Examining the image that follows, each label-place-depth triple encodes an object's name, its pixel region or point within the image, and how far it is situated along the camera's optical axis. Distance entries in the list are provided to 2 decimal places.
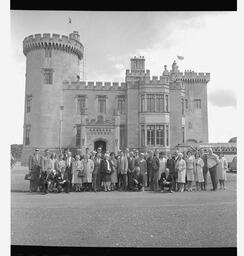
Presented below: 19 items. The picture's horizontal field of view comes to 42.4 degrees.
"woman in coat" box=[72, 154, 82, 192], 9.76
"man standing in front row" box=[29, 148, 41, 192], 9.35
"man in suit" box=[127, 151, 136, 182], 9.99
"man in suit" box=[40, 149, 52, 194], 9.20
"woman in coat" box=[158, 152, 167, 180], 10.07
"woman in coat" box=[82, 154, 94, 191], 9.79
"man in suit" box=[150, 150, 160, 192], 9.84
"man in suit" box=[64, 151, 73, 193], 9.34
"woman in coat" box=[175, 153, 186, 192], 9.63
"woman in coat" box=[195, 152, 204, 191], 9.74
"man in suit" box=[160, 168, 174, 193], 9.55
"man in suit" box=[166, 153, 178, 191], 9.79
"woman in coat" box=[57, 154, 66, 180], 9.80
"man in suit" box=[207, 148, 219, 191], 9.70
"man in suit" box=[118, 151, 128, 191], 9.94
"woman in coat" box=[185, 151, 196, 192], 9.81
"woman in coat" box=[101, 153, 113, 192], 9.70
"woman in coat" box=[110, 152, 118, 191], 9.92
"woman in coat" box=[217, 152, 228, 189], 9.38
